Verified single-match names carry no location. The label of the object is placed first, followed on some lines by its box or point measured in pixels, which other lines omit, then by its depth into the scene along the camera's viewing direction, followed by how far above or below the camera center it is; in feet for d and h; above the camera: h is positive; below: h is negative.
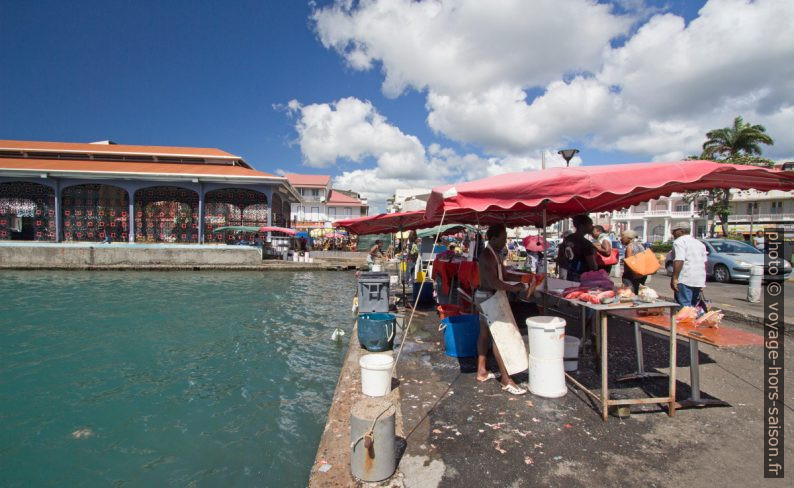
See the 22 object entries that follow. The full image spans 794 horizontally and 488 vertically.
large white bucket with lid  13.46 -3.94
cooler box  31.81 -4.32
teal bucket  21.34 -4.82
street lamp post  39.17 +7.97
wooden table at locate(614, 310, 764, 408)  12.07 -2.98
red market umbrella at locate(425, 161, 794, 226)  12.82 +1.73
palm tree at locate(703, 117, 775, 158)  99.71 +23.57
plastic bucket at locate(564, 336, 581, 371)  16.25 -4.57
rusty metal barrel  9.62 -4.80
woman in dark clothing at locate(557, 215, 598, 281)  20.90 -0.51
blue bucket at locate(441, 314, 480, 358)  18.92 -4.40
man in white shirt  19.45 -1.49
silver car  46.03 -2.66
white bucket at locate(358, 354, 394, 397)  14.57 -4.77
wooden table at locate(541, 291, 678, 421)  12.30 -3.78
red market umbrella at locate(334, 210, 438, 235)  33.09 +1.35
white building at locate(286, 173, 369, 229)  174.70 +14.73
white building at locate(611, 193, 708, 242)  154.61 +7.17
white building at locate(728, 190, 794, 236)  142.61 +9.30
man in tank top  14.67 -1.58
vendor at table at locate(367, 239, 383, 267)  56.54 -2.19
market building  90.27 +10.77
